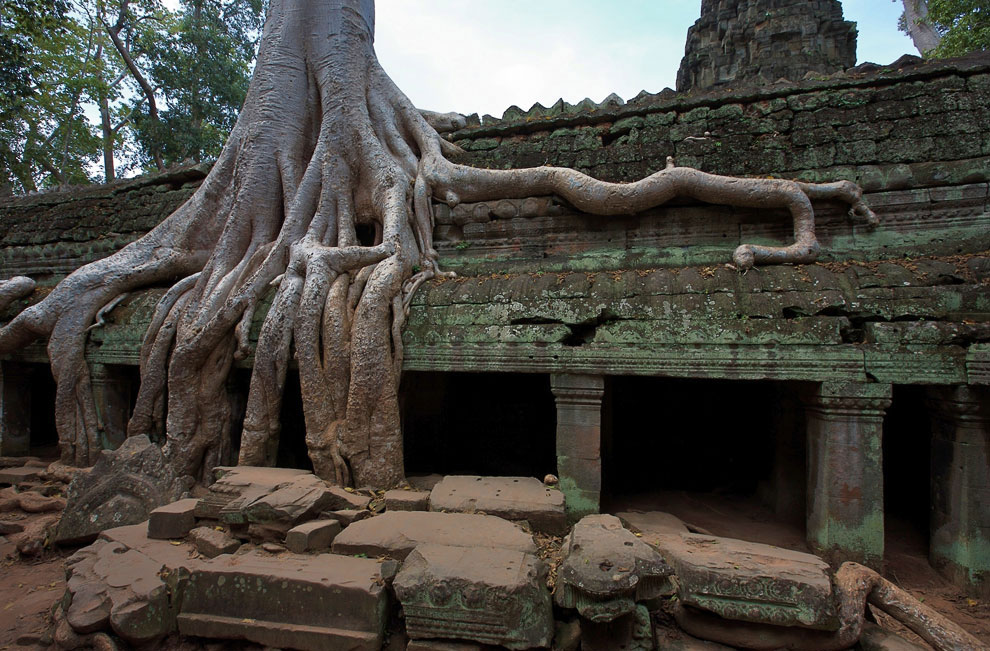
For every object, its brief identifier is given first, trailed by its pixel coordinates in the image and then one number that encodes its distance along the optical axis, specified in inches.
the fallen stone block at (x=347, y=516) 123.8
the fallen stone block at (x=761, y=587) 92.7
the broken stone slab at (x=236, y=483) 128.7
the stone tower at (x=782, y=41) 350.3
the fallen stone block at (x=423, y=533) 109.0
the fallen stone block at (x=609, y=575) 89.4
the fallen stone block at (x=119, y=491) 143.1
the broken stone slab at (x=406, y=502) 133.3
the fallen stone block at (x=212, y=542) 116.3
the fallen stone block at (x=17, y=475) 186.4
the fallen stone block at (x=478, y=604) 90.4
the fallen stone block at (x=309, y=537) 112.0
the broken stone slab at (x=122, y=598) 97.7
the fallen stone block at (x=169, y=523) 127.0
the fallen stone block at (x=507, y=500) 127.6
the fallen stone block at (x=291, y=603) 94.7
